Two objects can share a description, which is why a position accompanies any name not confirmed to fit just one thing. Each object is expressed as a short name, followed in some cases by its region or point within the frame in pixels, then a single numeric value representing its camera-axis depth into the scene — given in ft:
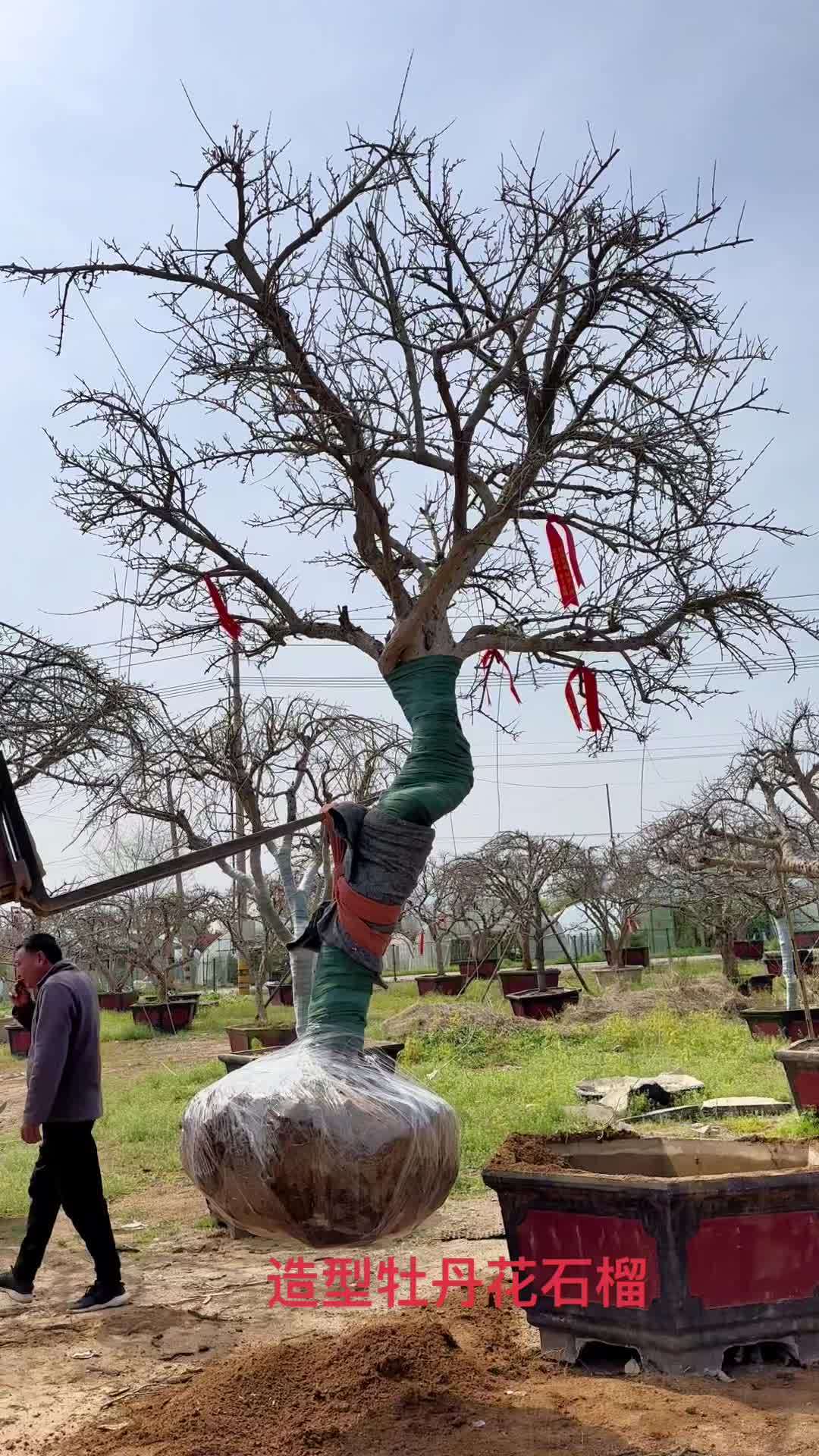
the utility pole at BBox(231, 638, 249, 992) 27.22
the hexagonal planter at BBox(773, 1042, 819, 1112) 26.61
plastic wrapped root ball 9.61
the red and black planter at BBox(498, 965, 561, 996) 79.97
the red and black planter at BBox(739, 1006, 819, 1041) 45.14
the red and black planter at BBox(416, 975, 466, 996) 91.09
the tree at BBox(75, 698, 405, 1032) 24.25
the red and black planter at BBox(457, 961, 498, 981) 99.76
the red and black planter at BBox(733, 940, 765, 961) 106.32
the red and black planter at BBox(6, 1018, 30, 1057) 72.38
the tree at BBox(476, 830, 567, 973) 72.38
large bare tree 12.86
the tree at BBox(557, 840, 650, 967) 88.74
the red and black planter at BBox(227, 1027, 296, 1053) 39.22
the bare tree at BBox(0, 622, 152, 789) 19.52
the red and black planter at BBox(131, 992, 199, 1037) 73.05
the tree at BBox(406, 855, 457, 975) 93.61
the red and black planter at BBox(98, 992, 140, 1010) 94.32
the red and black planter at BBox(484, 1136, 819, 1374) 13.85
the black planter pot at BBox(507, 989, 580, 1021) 62.85
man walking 18.48
